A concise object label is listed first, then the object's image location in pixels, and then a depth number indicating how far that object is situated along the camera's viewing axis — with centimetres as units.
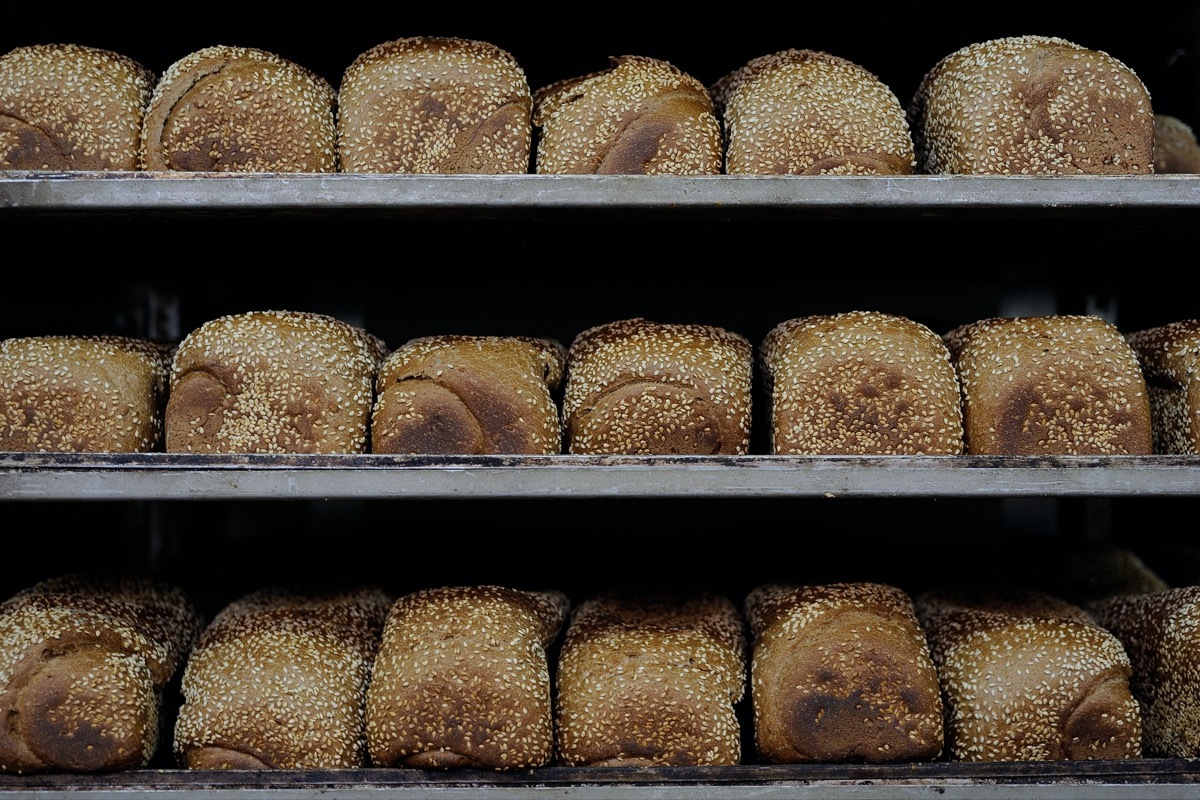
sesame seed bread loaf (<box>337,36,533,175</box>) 87
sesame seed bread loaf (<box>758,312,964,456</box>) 84
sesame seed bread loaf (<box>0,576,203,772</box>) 81
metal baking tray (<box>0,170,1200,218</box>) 81
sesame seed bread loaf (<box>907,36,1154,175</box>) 86
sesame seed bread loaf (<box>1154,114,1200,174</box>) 94
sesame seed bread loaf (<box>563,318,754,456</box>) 84
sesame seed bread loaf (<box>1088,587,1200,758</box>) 84
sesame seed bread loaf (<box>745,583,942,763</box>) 82
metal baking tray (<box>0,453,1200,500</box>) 80
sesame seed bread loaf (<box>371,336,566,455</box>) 84
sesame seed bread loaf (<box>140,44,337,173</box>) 86
